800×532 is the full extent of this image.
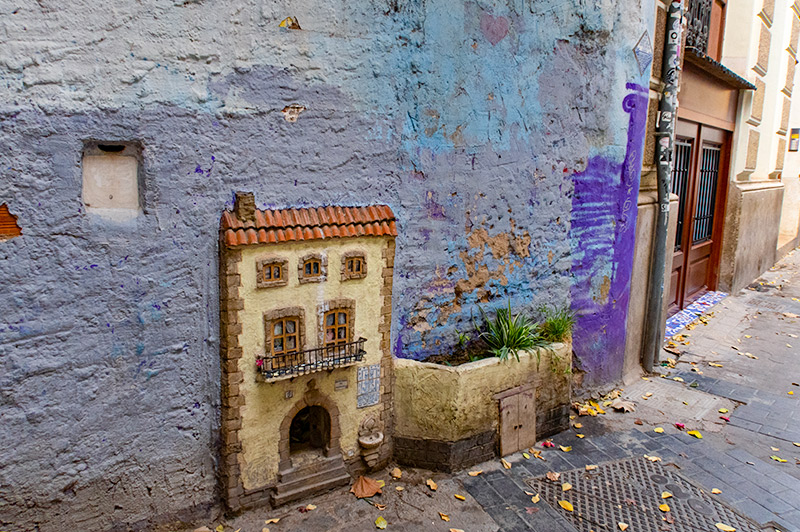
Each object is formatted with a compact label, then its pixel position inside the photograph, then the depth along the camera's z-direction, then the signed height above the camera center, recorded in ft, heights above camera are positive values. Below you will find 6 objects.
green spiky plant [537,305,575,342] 18.78 -4.66
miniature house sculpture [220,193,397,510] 13.12 -4.25
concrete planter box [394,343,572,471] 15.83 -6.49
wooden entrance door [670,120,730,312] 30.53 -1.10
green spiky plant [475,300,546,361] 17.38 -4.71
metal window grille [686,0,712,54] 27.12 +8.02
